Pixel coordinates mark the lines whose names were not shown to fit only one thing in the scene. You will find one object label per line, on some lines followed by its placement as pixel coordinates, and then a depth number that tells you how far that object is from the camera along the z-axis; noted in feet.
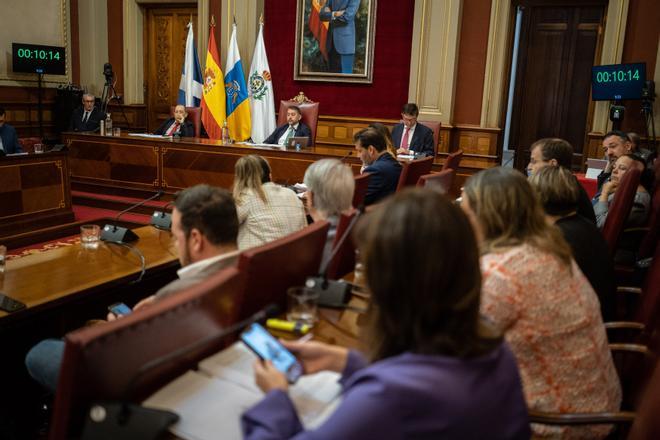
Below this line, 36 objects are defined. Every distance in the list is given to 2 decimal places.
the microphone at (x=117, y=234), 8.88
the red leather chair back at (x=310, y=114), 20.48
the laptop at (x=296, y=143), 18.31
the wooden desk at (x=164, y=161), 17.87
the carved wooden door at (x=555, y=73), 24.43
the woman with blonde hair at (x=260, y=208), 8.73
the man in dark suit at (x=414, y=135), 19.77
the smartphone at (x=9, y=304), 6.07
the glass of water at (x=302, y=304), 5.10
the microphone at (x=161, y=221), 9.86
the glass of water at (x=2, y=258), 7.46
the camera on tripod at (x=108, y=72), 25.89
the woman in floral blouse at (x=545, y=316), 4.46
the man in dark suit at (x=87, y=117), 24.43
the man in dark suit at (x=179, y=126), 21.54
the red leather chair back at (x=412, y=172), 13.24
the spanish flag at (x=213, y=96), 24.18
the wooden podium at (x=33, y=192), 15.60
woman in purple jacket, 2.71
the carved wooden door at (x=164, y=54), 27.96
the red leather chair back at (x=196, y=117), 22.06
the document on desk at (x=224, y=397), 3.39
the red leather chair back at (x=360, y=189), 10.55
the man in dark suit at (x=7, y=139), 17.56
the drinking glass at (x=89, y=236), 8.69
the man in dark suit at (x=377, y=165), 13.15
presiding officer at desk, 20.16
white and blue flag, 25.02
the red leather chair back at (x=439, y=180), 11.38
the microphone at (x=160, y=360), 3.21
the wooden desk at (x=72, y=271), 6.65
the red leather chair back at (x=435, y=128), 20.46
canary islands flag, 24.49
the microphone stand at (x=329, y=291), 5.61
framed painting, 24.32
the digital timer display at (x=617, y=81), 19.01
